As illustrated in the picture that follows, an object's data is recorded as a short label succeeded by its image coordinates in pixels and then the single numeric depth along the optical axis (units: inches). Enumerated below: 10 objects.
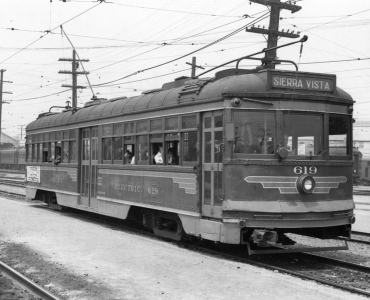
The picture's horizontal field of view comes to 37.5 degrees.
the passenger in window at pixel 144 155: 430.1
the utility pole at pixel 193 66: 1151.1
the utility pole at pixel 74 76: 1384.1
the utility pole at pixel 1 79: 1881.2
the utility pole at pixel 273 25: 791.7
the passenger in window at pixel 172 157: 392.8
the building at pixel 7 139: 4980.3
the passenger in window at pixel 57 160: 618.6
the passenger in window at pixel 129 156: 458.6
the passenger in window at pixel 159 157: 410.5
